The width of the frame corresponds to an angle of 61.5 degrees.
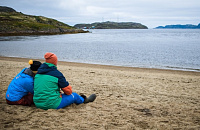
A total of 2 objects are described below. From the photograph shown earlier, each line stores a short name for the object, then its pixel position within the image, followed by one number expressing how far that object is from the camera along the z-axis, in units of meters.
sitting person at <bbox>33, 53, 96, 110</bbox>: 4.89
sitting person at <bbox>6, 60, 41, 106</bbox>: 5.16
